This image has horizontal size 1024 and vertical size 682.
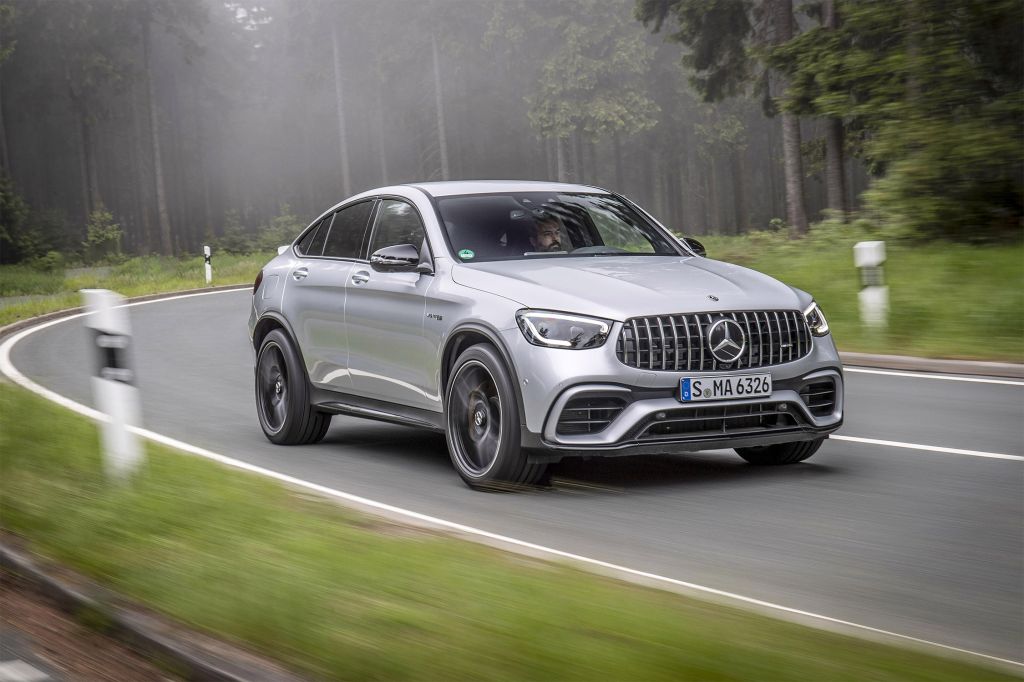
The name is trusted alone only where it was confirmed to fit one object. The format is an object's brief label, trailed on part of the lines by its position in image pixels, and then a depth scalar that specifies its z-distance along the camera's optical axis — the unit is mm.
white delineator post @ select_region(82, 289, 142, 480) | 6797
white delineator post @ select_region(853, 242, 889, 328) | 14250
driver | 8547
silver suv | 7145
